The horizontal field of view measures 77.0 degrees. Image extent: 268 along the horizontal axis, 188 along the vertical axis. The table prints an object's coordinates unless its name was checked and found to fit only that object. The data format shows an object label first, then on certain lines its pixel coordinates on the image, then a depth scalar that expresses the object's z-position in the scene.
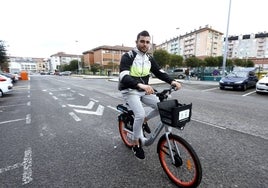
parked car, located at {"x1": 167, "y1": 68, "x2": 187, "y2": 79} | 30.90
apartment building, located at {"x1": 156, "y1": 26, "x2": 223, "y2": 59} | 87.56
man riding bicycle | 2.67
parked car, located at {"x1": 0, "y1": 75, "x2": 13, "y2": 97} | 10.27
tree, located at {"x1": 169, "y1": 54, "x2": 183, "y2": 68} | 48.75
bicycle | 2.11
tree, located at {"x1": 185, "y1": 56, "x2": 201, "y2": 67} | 51.66
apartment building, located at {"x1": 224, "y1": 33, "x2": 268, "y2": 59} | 101.81
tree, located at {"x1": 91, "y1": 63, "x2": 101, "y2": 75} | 65.67
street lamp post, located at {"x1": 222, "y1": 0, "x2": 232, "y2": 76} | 17.43
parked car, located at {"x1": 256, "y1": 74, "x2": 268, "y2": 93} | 10.81
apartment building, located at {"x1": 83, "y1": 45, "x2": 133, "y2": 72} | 88.00
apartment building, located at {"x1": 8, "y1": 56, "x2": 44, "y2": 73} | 149.68
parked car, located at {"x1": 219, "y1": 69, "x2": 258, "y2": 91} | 12.78
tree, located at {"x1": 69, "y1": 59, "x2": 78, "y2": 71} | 83.00
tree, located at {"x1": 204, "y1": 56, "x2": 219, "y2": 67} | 54.34
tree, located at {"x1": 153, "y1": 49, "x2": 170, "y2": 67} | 41.53
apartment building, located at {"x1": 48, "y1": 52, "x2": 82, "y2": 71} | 134.00
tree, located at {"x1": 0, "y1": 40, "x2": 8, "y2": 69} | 29.78
